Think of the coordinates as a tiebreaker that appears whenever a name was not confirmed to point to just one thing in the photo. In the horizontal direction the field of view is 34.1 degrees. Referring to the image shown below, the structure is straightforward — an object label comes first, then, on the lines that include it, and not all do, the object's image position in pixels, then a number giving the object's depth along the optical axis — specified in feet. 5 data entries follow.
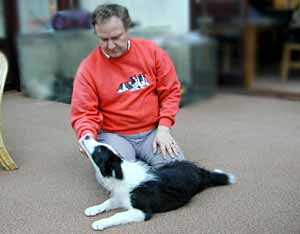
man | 5.53
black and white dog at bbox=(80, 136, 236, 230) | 4.88
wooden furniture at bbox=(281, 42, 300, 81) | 12.59
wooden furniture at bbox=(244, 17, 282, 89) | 11.55
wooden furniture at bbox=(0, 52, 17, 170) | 6.15
